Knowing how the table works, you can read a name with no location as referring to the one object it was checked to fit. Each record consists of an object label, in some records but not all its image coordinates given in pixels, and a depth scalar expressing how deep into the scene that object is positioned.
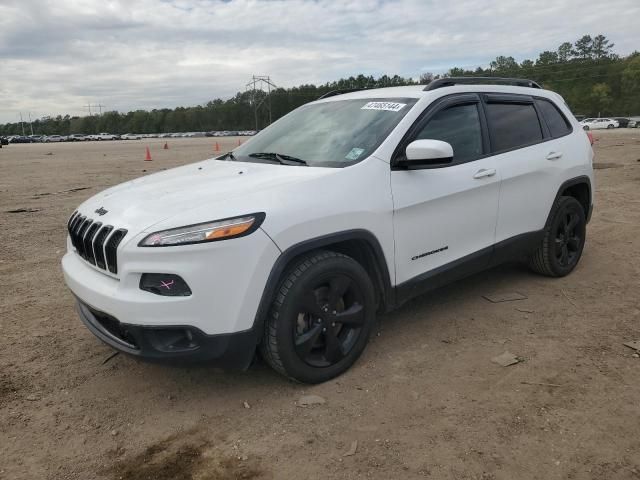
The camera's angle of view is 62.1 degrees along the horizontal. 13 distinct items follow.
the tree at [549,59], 110.38
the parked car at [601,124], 58.62
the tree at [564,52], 109.00
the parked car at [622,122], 60.88
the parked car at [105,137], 109.06
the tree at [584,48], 107.75
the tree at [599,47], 106.88
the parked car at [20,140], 89.31
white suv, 2.72
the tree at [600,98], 91.75
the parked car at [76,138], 100.75
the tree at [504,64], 111.62
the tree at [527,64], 110.94
